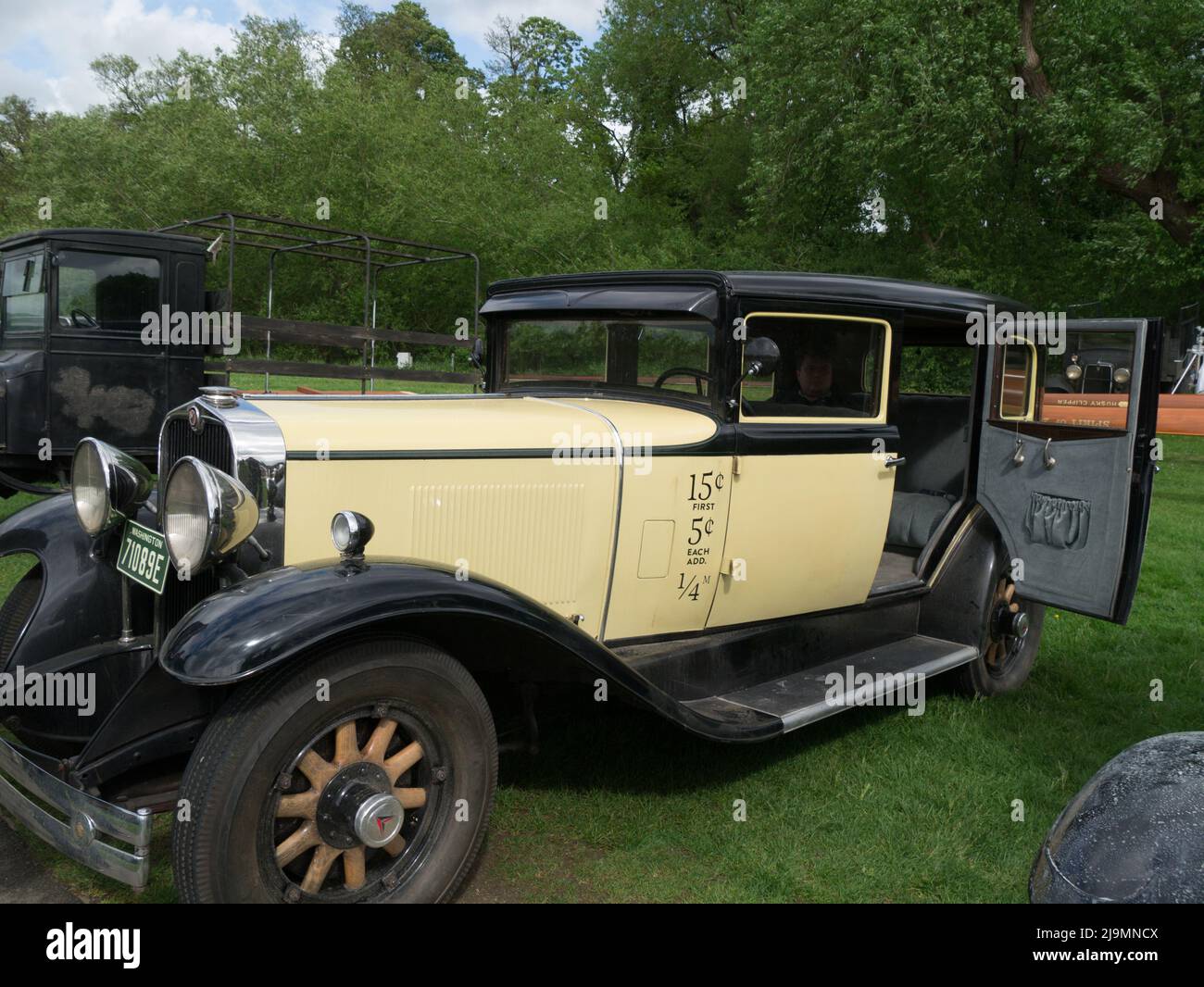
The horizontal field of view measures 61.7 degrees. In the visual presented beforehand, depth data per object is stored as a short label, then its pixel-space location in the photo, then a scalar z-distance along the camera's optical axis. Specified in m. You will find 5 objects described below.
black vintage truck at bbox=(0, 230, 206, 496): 8.93
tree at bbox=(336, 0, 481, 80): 42.91
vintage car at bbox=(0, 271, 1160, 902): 2.66
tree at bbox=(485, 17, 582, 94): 33.03
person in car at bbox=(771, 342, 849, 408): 4.10
